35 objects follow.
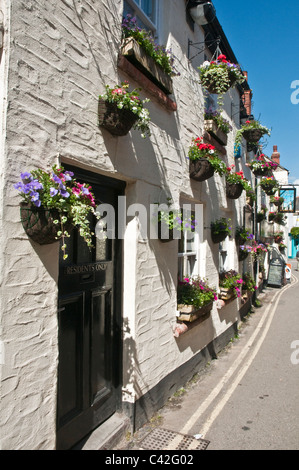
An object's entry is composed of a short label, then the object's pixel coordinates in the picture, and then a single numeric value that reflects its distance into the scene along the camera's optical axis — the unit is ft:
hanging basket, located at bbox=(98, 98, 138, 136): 11.18
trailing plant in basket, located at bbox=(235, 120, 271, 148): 31.45
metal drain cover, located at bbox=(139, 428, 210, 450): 12.25
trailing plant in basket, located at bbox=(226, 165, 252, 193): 26.03
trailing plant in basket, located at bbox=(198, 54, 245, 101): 20.25
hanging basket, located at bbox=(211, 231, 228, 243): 22.67
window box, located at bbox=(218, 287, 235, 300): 24.41
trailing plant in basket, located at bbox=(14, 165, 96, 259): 7.86
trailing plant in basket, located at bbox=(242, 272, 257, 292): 32.37
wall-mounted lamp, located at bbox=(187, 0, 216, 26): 18.76
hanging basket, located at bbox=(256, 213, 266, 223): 46.66
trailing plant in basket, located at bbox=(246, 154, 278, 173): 36.07
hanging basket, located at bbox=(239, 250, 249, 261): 30.86
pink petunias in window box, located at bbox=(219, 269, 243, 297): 25.44
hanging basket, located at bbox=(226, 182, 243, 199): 26.20
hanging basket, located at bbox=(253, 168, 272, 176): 36.22
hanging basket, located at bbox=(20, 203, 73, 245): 8.05
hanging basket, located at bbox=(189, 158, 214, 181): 18.35
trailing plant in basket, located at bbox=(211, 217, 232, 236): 22.56
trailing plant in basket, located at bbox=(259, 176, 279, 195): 44.09
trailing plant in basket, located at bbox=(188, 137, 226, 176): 18.49
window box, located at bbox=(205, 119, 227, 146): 22.38
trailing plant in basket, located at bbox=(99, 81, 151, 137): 11.16
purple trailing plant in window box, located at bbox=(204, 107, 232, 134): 23.02
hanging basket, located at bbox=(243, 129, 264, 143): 31.45
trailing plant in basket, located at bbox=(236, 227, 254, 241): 30.43
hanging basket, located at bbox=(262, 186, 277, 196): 44.92
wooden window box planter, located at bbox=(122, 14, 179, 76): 13.21
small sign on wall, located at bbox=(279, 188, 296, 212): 65.41
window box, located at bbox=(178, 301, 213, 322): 16.92
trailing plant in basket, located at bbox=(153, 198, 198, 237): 14.79
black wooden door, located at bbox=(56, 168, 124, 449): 10.74
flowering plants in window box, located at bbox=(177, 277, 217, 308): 17.76
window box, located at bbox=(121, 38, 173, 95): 12.62
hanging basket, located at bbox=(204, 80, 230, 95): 20.47
